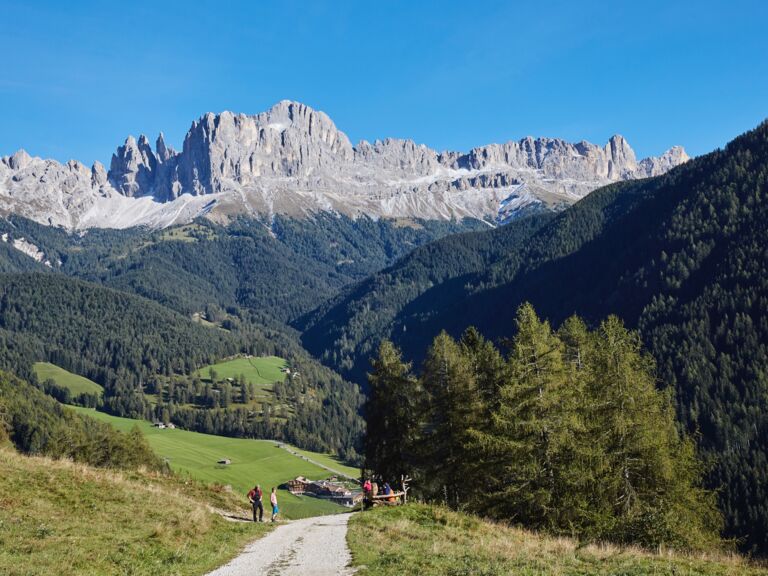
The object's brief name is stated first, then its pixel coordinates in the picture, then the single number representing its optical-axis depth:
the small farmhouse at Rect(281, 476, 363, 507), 155.50
